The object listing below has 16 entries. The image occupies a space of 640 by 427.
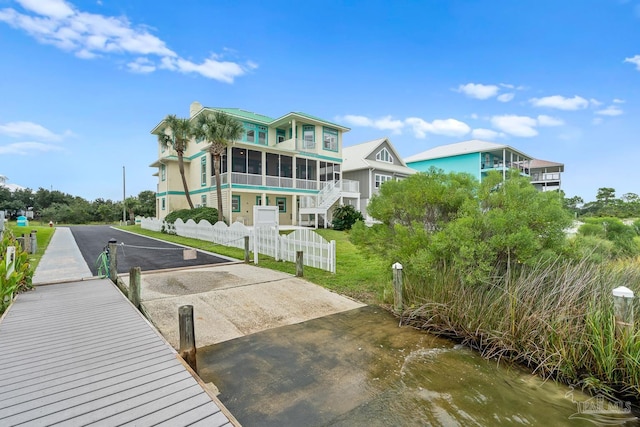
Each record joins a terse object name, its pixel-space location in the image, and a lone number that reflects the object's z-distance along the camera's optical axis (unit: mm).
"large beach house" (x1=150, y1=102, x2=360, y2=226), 23234
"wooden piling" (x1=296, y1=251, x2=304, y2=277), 8742
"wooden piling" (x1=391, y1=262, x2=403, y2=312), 6121
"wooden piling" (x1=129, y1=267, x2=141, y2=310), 5668
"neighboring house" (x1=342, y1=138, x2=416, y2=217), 27531
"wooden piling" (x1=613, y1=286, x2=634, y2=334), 3797
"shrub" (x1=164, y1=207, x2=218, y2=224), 20922
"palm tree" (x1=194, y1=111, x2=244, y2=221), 20250
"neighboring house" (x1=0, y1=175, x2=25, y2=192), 56050
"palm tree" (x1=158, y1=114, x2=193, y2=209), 23438
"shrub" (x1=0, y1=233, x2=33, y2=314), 5195
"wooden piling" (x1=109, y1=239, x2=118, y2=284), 7336
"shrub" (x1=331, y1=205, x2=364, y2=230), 22625
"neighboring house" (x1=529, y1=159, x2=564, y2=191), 37438
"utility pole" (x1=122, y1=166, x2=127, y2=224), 42906
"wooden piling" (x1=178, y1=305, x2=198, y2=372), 3924
